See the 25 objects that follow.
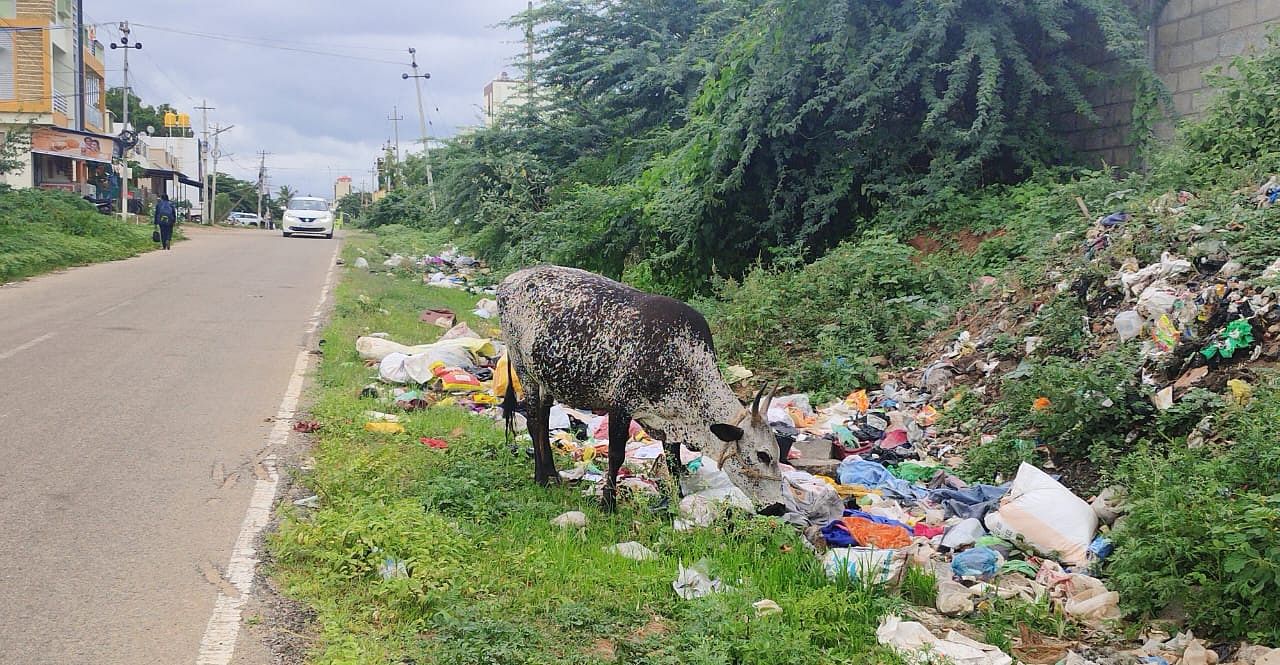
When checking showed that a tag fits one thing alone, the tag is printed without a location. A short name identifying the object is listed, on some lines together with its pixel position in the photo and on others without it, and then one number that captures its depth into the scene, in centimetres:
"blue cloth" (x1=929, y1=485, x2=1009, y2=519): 627
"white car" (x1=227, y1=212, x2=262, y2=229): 7296
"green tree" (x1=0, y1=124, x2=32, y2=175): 2336
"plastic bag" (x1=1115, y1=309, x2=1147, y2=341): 779
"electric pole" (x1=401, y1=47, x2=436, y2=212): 2911
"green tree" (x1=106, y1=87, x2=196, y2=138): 6644
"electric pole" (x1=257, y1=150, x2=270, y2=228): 8969
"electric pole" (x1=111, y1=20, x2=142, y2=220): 3746
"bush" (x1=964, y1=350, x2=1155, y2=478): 660
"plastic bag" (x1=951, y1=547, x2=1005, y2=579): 537
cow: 575
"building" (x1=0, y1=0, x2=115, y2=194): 3631
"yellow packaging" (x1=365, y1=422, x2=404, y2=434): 776
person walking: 2709
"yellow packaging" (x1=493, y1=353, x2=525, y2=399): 916
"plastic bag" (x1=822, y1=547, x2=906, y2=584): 501
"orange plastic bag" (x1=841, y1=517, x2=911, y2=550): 579
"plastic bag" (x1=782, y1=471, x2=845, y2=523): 596
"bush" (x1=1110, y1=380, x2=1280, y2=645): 437
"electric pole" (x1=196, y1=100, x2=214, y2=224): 6321
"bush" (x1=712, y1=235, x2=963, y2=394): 1023
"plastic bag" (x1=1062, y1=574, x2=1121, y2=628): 487
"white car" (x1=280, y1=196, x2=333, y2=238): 3684
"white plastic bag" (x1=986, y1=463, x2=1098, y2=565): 559
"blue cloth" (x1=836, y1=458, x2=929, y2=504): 691
